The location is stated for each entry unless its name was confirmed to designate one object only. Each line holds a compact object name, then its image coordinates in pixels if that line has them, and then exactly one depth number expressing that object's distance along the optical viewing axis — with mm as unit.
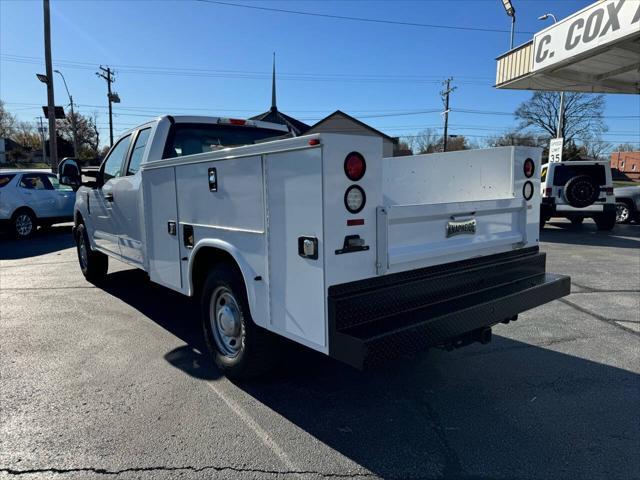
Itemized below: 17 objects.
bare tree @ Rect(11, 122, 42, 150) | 79062
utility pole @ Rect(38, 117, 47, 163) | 59806
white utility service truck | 2451
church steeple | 47828
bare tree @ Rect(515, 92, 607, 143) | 57625
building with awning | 9516
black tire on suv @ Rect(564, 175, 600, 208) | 12844
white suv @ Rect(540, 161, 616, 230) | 12922
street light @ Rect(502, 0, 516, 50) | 14664
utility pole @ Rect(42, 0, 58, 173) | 18000
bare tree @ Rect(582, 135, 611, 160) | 59938
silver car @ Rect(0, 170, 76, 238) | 12180
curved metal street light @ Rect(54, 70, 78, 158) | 49300
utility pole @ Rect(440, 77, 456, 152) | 51406
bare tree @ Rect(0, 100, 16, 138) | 78875
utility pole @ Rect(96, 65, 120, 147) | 44344
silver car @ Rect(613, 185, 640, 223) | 14531
